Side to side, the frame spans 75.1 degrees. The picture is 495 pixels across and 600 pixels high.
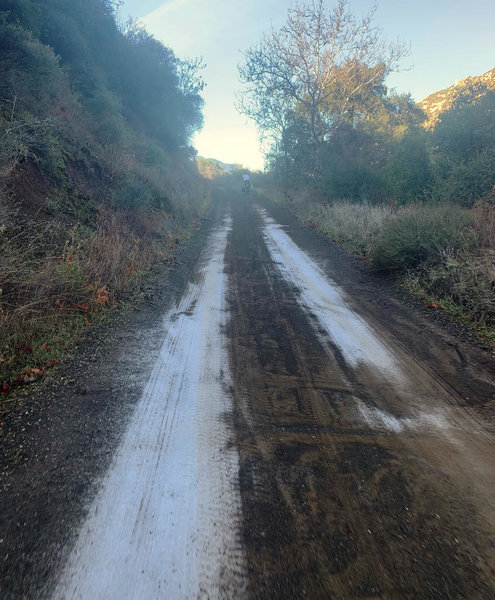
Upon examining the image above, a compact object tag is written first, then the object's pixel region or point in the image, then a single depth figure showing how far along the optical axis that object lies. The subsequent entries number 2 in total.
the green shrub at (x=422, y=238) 5.57
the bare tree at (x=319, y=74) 15.62
